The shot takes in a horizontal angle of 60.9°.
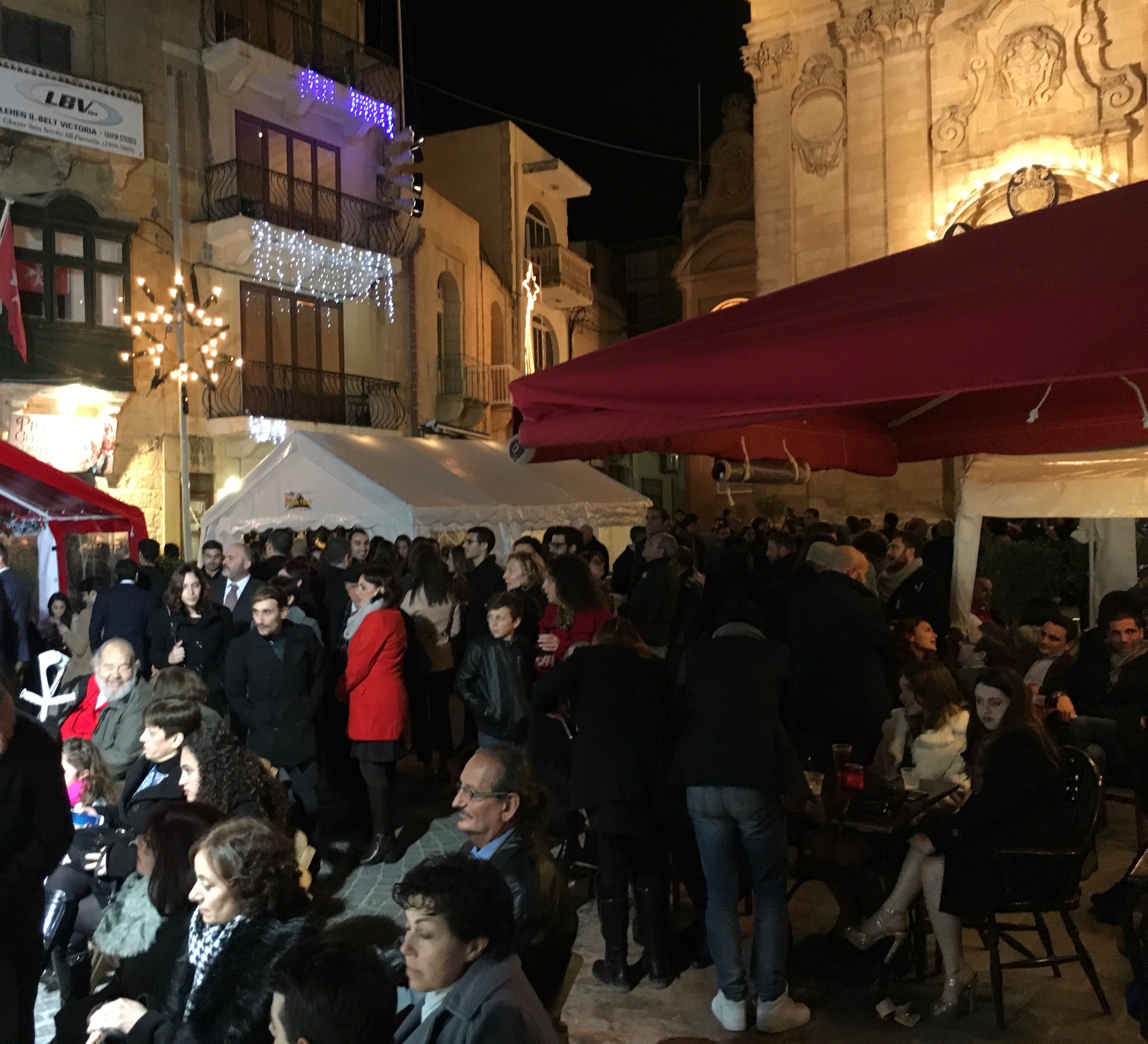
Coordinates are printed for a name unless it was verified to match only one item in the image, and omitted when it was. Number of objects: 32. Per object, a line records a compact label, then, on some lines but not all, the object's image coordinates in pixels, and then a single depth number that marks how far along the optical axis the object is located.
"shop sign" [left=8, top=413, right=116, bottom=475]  14.96
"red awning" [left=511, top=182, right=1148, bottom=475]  2.47
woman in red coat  5.91
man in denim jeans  3.86
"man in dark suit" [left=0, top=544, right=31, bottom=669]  7.66
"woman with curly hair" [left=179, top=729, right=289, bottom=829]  3.64
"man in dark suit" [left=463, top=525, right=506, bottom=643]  7.25
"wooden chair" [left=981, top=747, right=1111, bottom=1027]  3.88
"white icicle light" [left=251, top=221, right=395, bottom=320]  18.16
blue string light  19.00
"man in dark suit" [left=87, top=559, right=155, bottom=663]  7.26
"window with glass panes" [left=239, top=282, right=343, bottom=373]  18.45
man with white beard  4.79
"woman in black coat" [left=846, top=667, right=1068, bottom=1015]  3.82
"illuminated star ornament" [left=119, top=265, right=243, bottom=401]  15.80
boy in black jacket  5.59
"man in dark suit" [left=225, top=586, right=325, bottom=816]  5.51
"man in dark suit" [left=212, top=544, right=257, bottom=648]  6.78
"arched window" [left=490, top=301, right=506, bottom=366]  25.84
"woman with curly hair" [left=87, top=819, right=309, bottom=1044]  2.56
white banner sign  14.73
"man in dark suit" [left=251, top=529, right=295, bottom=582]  8.38
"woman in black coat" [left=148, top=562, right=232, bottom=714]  6.50
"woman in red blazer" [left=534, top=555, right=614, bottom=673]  5.40
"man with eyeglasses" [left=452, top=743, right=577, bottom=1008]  2.84
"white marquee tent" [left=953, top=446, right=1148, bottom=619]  5.95
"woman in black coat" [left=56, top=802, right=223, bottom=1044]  2.99
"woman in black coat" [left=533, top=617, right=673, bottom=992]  4.19
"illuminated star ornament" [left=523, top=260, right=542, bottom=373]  25.11
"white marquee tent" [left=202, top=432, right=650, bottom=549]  12.15
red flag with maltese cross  13.62
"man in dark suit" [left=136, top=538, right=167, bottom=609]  7.81
